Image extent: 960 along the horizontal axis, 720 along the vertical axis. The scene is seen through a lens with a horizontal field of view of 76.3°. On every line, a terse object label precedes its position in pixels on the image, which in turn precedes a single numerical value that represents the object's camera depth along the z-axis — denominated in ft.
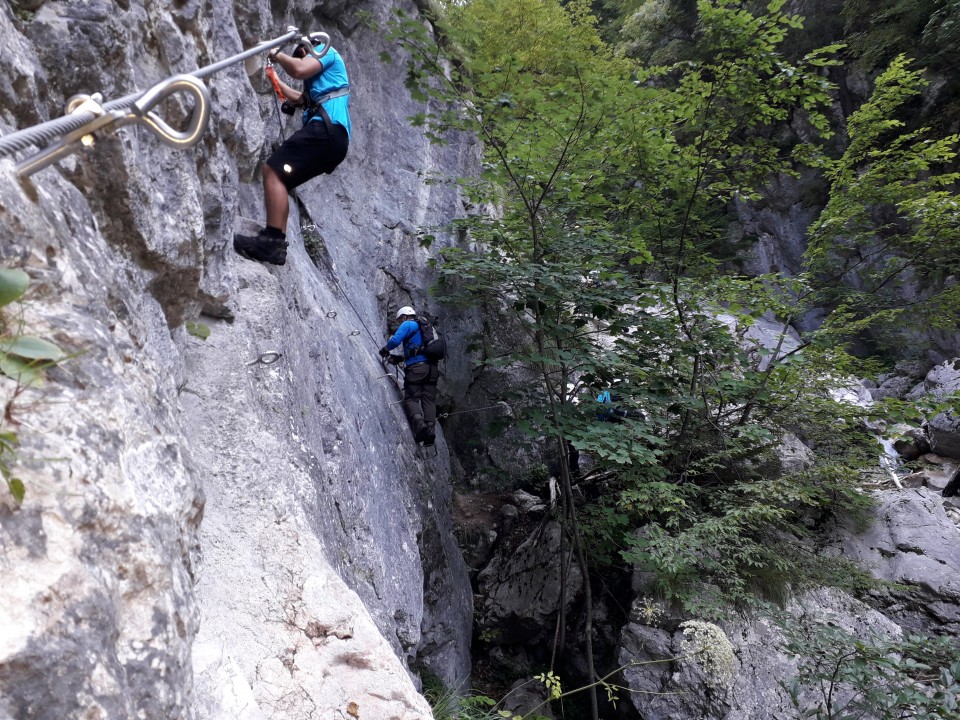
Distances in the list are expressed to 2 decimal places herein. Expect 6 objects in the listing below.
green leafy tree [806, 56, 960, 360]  21.70
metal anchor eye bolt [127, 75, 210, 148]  5.16
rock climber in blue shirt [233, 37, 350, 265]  15.03
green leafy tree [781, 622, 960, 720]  12.40
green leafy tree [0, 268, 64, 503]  4.67
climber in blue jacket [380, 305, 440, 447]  25.71
